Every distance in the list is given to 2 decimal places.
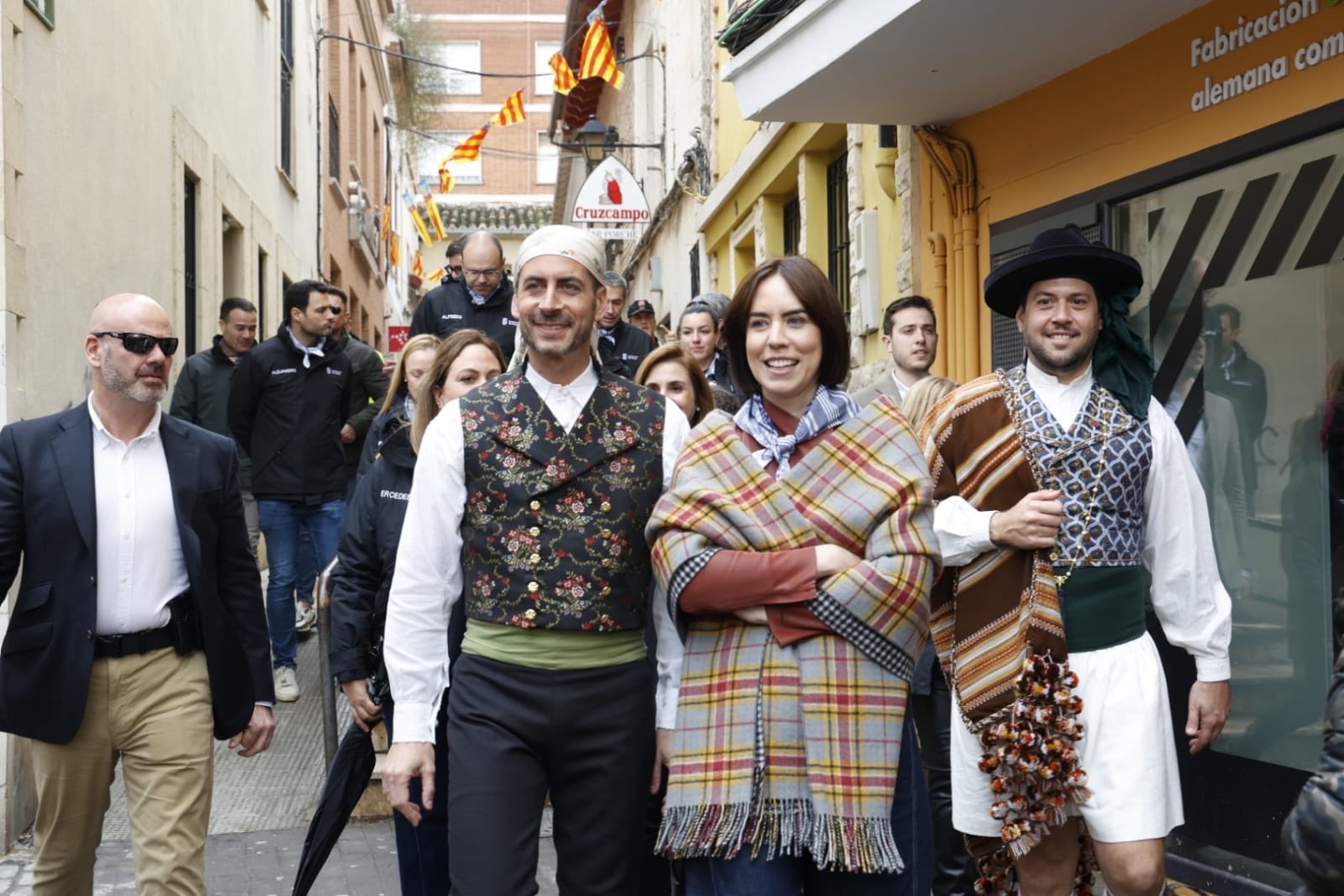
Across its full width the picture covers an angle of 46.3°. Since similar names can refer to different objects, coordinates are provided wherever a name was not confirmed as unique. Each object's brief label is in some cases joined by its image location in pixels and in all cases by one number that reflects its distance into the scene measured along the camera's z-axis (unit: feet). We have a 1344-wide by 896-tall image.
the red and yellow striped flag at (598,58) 54.90
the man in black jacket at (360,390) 30.73
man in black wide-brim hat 13.42
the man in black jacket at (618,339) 26.50
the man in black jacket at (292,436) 29.50
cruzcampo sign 55.47
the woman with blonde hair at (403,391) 20.24
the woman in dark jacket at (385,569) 15.08
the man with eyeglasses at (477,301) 26.13
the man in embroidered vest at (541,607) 11.64
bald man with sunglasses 14.98
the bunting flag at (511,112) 68.54
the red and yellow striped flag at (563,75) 57.93
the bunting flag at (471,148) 82.74
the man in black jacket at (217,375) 31.37
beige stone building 22.44
